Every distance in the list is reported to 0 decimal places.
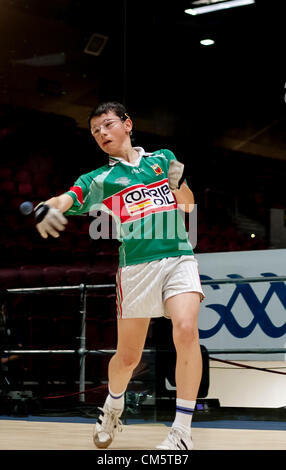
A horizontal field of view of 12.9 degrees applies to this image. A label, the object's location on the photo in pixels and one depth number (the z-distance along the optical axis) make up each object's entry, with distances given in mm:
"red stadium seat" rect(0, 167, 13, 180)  17468
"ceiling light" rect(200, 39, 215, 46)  12301
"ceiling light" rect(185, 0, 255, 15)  11356
